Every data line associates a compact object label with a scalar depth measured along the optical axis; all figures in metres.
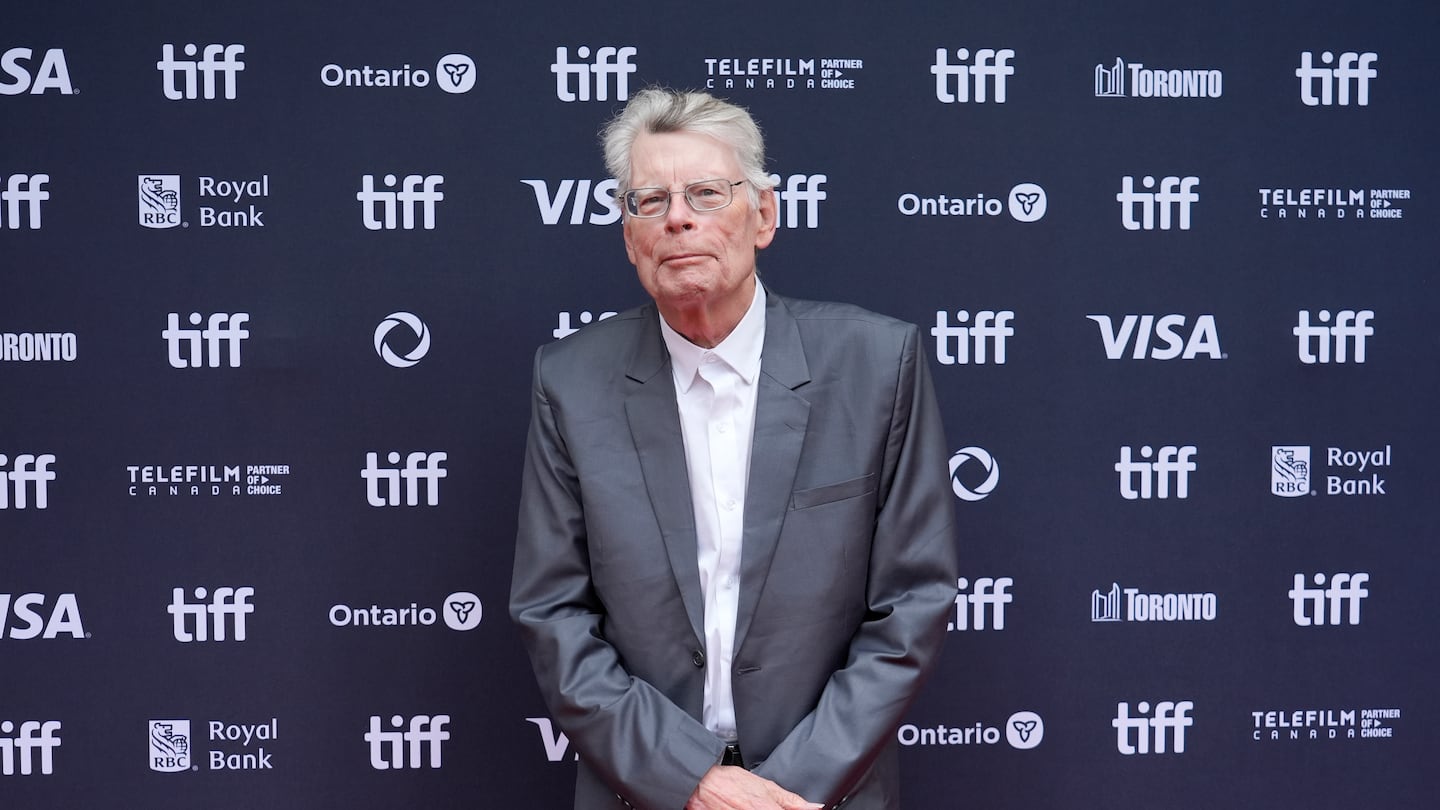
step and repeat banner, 2.47
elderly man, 1.76
